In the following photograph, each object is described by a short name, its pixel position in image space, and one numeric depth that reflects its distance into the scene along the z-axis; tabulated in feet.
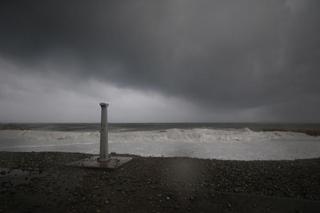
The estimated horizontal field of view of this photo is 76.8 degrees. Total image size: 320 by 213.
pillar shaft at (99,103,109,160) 18.42
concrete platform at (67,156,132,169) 17.11
